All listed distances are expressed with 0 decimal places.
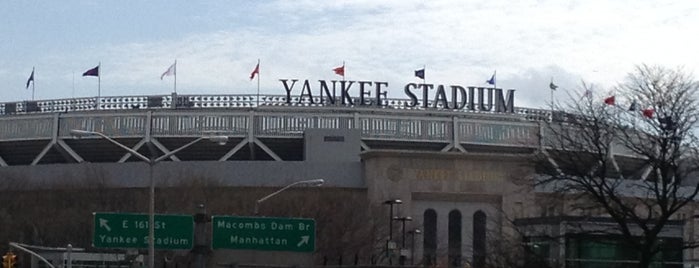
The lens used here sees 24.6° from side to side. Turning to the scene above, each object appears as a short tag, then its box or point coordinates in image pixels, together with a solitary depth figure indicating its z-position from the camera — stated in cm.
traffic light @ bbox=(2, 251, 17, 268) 6694
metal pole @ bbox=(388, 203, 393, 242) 10244
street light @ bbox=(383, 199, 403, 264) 9936
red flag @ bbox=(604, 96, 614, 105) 6212
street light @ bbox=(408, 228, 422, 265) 10985
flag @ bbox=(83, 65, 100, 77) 13227
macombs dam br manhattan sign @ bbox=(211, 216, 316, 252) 6469
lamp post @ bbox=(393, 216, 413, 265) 9911
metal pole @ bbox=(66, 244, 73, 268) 7534
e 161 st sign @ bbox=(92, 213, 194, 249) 6475
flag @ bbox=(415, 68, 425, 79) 13512
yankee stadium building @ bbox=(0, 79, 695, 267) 12231
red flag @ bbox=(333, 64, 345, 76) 13212
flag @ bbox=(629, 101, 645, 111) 5932
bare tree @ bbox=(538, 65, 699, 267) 5850
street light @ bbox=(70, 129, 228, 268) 5776
